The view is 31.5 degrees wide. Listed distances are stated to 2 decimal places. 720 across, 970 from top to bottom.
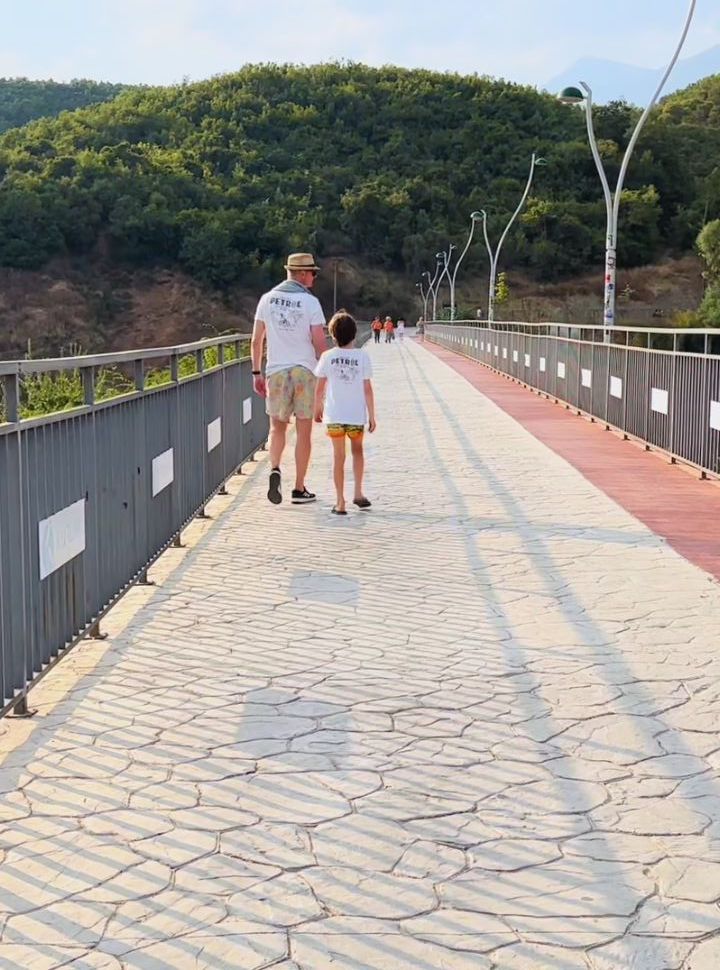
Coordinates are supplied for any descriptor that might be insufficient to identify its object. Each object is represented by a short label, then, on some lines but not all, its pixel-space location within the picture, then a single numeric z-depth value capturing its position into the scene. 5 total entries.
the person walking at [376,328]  80.66
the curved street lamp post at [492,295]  56.88
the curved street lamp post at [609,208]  25.90
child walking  9.59
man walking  9.66
